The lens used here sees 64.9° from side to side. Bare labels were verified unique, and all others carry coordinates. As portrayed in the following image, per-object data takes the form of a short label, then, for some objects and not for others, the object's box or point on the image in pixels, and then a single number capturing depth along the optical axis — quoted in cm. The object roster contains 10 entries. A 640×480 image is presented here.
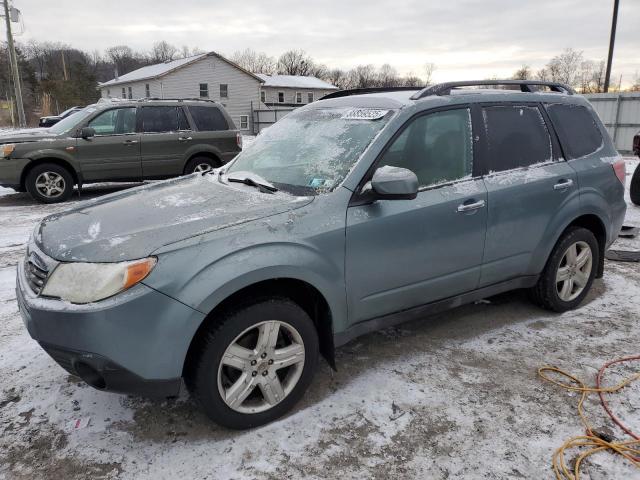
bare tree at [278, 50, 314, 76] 9431
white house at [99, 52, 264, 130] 3909
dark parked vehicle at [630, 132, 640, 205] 838
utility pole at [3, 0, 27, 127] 2877
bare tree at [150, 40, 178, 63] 10400
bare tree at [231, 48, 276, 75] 9819
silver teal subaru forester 239
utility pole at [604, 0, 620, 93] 2253
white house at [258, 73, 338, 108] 5855
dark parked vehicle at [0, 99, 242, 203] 891
